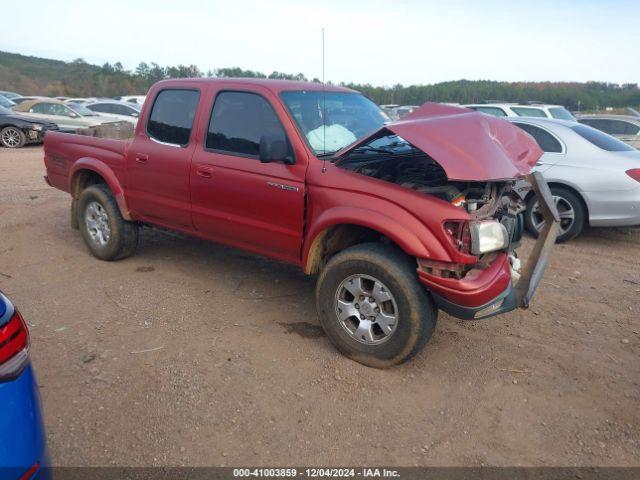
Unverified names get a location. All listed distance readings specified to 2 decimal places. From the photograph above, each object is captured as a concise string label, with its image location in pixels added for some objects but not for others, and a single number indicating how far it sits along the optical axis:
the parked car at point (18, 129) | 15.64
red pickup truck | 3.23
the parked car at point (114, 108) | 17.78
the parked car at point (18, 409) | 1.72
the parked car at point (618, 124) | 12.58
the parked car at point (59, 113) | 16.39
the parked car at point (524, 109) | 11.88
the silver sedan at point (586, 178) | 6.30
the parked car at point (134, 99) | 24.27
